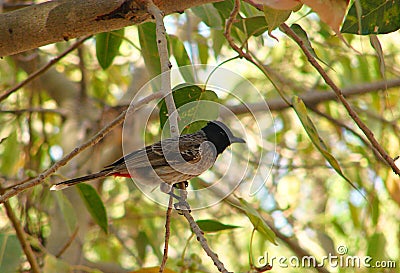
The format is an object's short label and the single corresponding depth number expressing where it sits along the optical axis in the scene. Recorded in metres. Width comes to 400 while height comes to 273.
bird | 4.55
